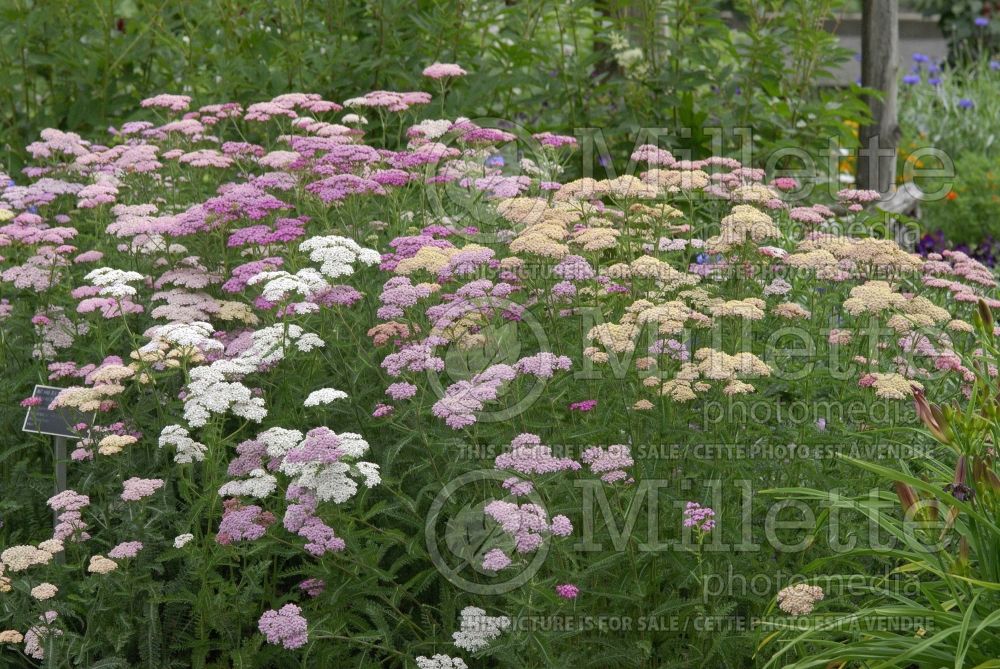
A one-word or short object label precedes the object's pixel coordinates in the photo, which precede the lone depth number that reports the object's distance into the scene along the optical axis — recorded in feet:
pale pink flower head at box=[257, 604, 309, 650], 9.84
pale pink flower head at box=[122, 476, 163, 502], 10.71
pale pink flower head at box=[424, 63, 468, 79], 16.26
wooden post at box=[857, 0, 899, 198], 24.94
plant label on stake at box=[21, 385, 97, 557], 12.39
